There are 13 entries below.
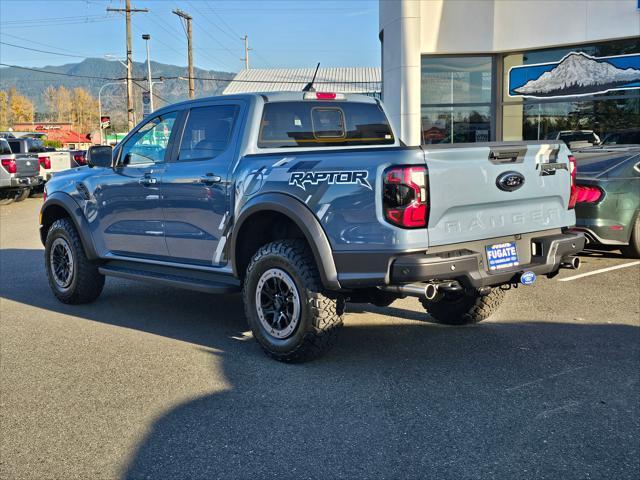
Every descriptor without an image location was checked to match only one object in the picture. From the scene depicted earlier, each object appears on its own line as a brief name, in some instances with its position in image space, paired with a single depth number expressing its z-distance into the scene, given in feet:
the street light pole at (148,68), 138.67
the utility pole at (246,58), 262.47
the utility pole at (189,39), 144.36
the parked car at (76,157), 80.70
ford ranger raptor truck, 14.82
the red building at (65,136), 311.06
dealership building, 55.57
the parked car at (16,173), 64.85
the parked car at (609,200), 26.55
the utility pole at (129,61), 138.82
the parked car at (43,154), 70.69
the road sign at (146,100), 136.79
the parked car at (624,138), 36.50
